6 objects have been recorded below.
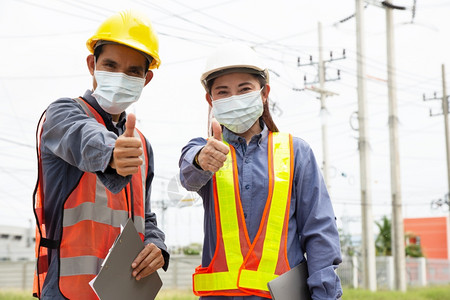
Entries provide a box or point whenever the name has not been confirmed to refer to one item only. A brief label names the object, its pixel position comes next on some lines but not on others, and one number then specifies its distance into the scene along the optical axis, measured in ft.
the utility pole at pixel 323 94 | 81.46
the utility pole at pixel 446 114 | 109.09
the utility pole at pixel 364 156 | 65.10
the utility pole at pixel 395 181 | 67.62
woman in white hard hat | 9.84
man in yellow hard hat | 8.06
